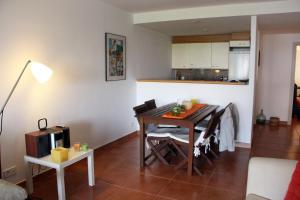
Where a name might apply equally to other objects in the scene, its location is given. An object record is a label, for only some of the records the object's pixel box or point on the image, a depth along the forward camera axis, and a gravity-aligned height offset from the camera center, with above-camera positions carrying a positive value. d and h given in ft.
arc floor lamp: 8.48 +0.09
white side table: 8.18 -2.96
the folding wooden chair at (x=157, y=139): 11.53 -2.88
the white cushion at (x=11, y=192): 5.32 -2.43
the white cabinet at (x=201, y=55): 21.62 +1.54
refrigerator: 19.99 +0.71
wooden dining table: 10.57 -1.96
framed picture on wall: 14.02 +0.95
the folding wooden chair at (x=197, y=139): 10.74 -2.78
